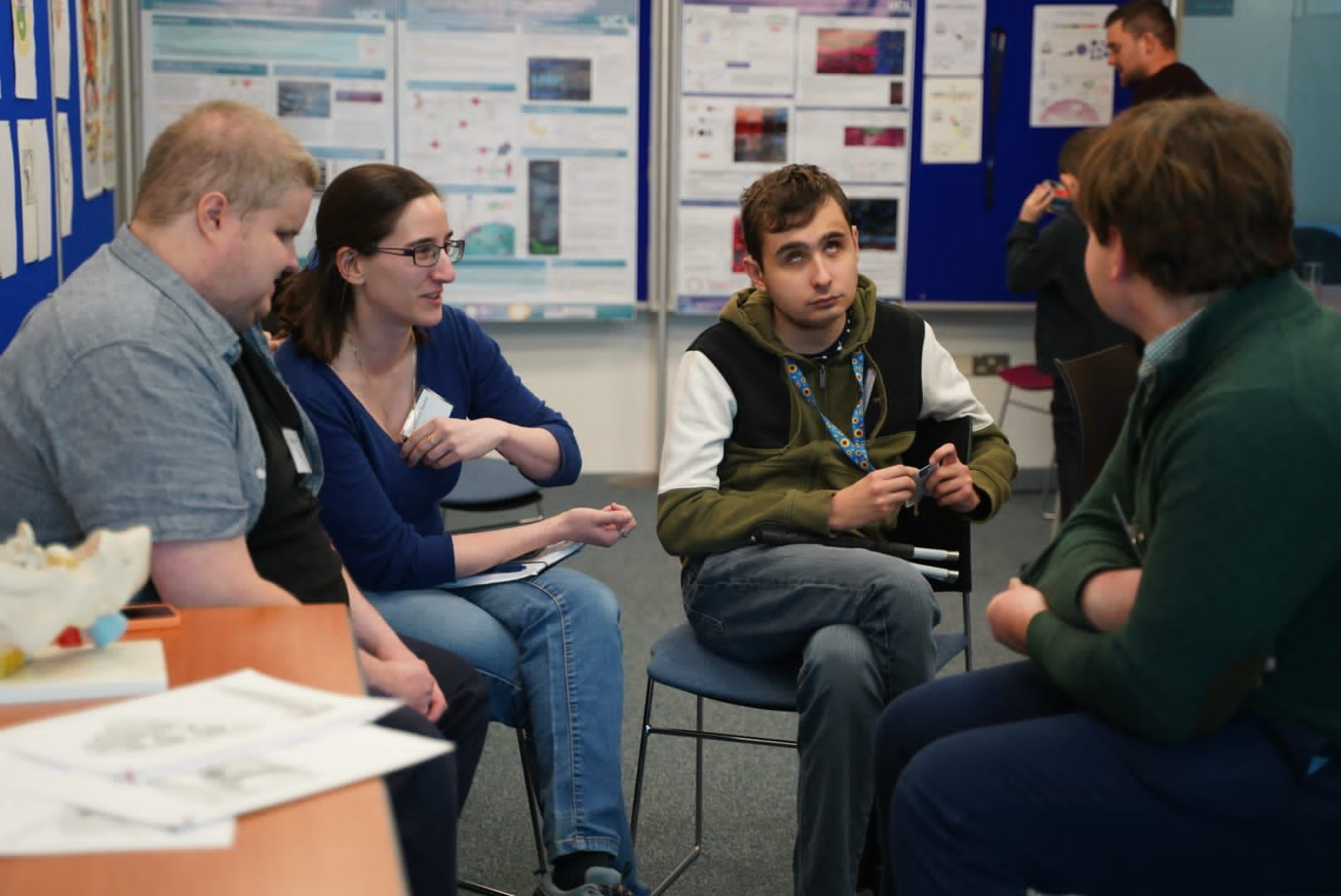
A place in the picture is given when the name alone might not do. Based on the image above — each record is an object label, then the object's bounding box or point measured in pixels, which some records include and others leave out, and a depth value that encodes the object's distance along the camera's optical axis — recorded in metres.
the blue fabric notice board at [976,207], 5.52
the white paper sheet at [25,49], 2.70
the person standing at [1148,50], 4.84
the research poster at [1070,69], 5.49
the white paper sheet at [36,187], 2.70
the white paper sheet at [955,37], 5.47
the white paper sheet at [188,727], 1.13
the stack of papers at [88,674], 1.28
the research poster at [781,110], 5.45
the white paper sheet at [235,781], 1.05
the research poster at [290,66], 5.19
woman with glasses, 2.20
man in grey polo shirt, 1.61
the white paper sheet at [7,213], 2.48
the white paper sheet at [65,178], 3.21
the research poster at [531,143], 5.36
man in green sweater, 1.39
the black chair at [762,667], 2.22
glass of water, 4.23
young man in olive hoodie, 2.14
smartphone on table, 1.49
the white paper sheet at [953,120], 5.51
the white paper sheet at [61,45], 3.24
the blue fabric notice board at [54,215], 2.55
